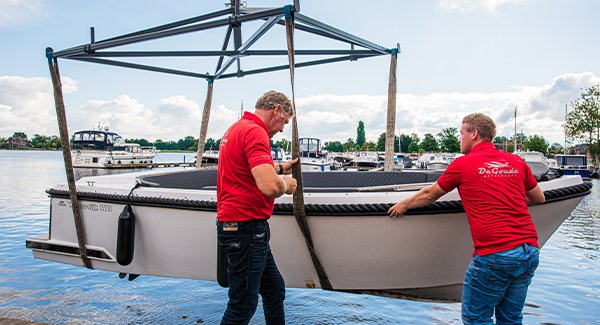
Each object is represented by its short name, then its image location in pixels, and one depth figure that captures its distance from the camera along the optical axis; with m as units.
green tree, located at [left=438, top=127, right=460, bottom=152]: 103.62
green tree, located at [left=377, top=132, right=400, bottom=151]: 105.56
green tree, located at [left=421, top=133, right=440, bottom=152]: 109.06
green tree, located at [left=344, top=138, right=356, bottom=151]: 121.81
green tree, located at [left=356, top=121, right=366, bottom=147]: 134.62
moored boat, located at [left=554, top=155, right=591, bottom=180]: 32.47
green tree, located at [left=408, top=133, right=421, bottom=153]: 114.50
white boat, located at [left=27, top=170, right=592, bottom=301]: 3.56
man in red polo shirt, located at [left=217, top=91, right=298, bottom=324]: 2.64
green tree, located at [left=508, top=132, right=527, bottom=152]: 87.08
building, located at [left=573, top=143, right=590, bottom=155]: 68.31
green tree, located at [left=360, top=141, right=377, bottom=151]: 106.09
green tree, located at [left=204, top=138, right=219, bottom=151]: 53.69
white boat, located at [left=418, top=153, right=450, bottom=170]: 29.11
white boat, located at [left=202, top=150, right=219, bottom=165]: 37.34
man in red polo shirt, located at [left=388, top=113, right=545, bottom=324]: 2.73
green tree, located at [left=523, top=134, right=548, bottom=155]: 78.38
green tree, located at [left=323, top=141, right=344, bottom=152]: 132.00
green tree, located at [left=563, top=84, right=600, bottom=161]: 45.31
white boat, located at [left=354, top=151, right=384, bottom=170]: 39.16
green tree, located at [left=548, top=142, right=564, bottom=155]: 75.18
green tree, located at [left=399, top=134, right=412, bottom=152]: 125.94
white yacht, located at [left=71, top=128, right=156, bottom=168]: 44.34
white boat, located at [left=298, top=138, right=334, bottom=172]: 35.28
